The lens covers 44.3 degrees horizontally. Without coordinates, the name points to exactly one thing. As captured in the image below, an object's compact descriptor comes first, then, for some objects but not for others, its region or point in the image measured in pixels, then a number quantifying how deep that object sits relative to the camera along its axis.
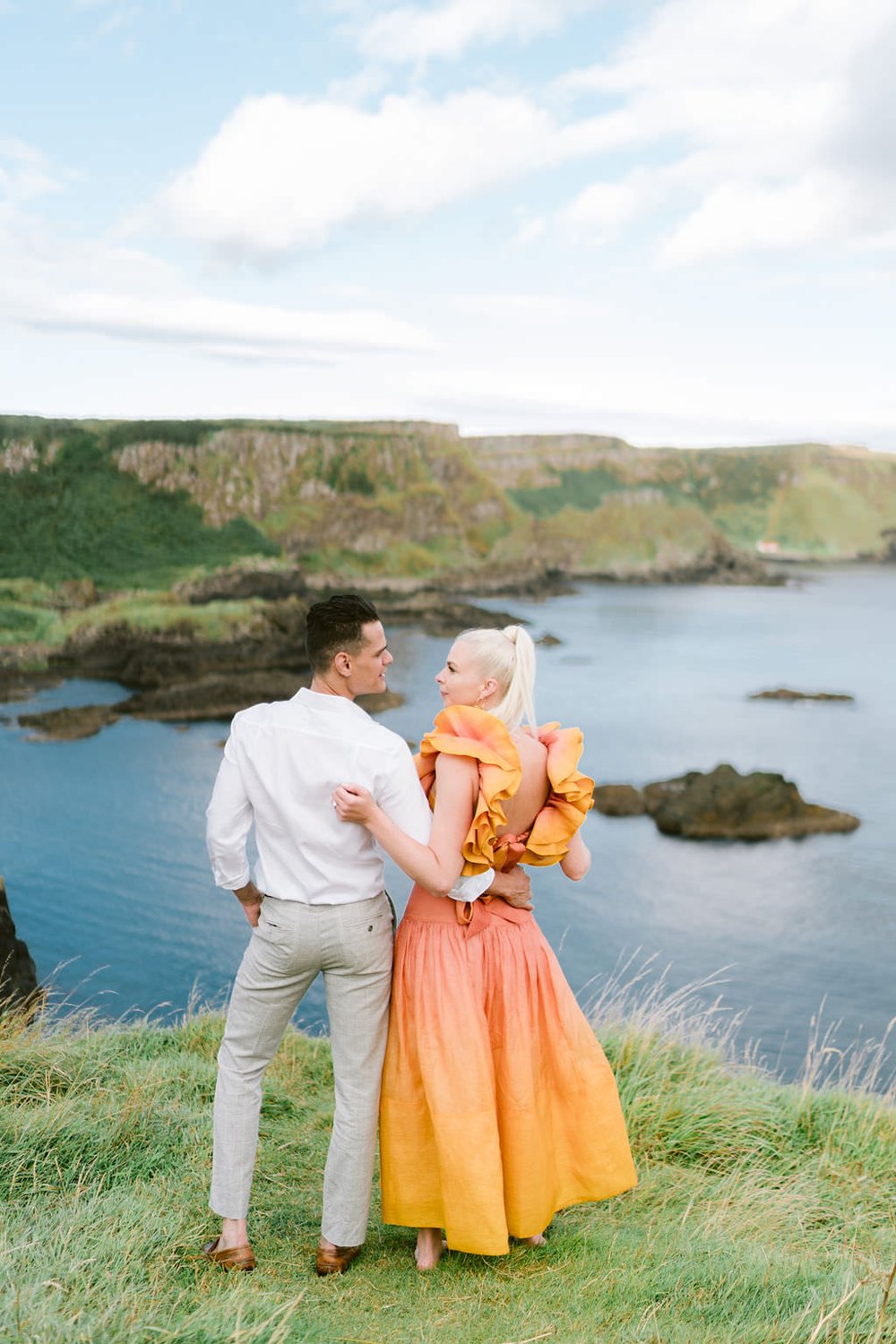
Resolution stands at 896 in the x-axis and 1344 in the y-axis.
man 2.53
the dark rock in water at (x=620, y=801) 28.86
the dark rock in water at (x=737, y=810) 27.06
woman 2.62
